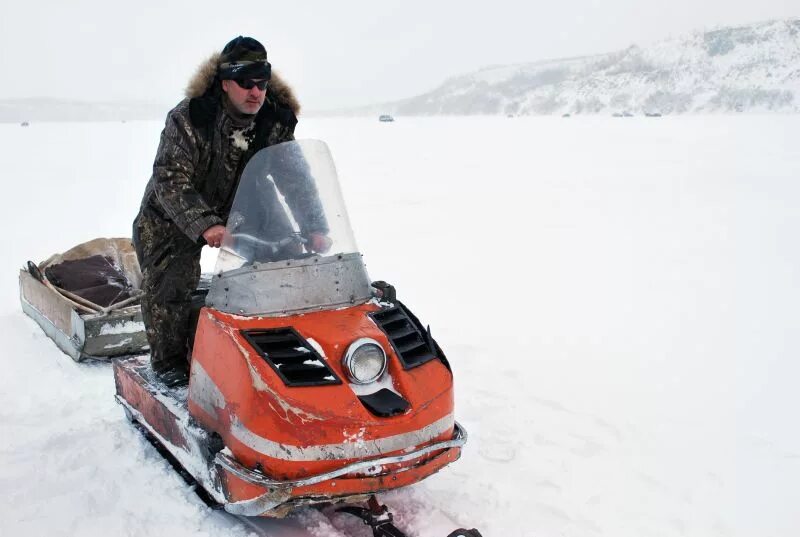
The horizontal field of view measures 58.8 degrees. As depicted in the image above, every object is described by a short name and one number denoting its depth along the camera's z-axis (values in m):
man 3.19
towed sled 4.81
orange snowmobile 2.53
